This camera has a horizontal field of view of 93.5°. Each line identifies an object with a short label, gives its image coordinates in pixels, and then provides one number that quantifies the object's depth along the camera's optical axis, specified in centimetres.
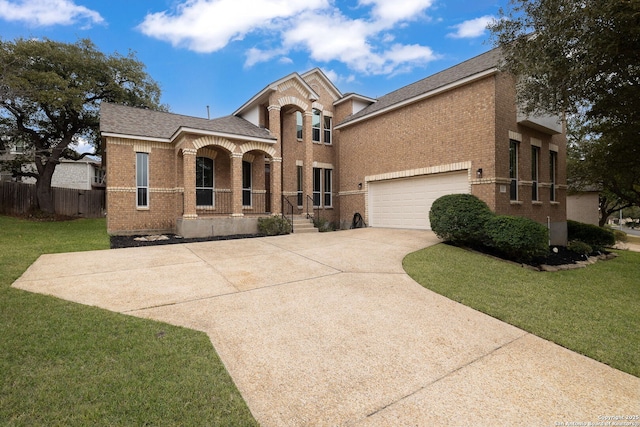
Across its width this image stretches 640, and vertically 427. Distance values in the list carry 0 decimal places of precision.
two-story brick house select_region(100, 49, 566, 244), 1099
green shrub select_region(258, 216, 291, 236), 1209
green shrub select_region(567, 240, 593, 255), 1170
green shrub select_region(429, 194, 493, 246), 891
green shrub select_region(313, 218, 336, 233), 1431
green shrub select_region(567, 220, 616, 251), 1356
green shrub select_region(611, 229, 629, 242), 1753
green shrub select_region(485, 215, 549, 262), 822
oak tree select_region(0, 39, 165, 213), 1542
